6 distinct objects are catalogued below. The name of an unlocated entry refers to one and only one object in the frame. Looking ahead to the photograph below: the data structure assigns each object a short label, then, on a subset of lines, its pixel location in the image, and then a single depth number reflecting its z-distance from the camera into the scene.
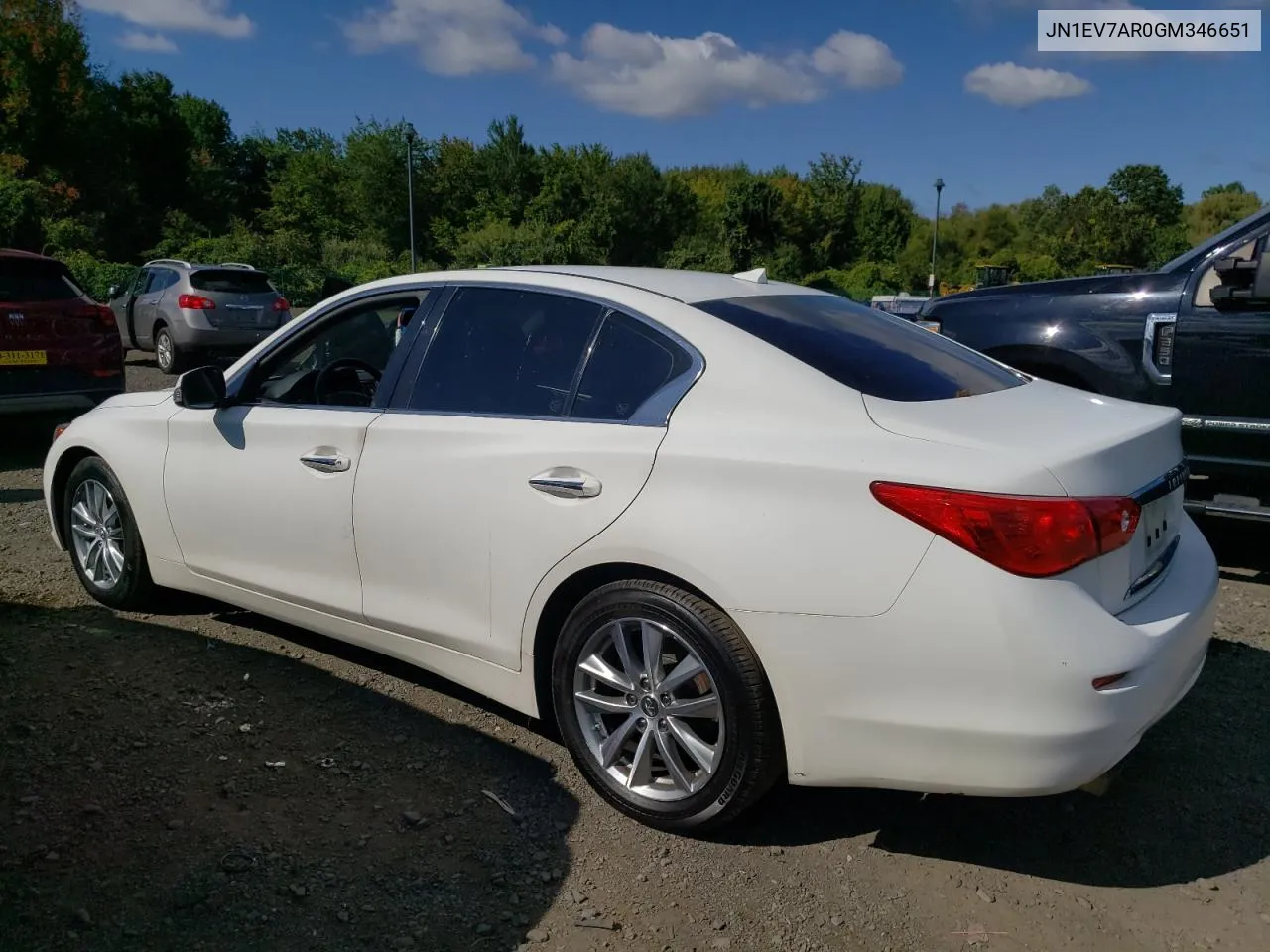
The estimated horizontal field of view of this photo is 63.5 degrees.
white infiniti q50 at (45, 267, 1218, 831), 2.41
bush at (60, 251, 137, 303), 32.78
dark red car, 7.82
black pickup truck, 4.99
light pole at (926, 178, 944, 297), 44.39
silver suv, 14.41
